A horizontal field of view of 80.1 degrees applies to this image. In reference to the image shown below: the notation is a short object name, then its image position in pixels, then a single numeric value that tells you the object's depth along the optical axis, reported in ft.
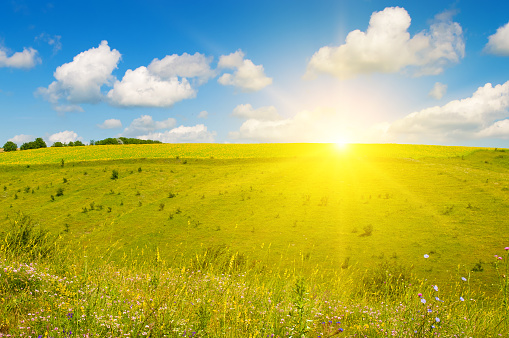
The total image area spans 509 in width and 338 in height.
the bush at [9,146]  394.50
